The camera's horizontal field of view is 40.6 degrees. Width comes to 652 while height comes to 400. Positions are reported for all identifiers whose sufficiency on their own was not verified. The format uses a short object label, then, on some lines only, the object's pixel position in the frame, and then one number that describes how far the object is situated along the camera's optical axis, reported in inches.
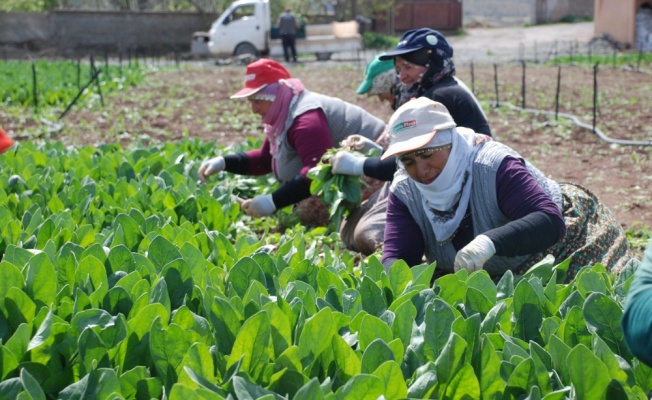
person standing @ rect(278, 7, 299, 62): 1000.2
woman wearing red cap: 205.3
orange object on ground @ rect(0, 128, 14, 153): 141.7
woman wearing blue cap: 178.4
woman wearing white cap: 130.8
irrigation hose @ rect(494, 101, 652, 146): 340.2
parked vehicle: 1061.1
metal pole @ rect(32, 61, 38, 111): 535.9
